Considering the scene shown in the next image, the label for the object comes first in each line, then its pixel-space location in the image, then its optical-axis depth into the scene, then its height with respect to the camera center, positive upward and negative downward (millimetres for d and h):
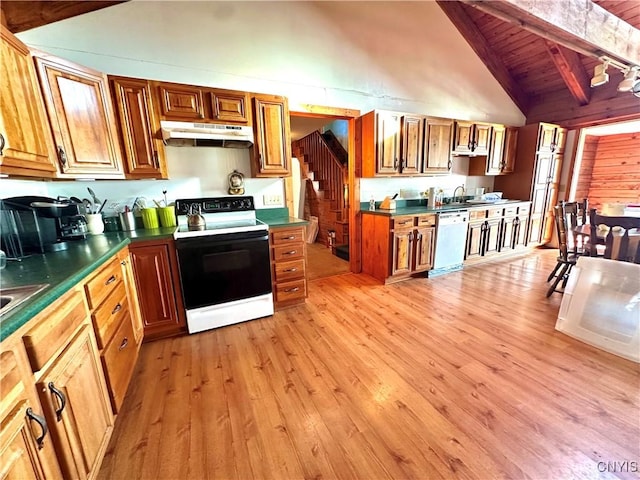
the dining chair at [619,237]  2157 -515
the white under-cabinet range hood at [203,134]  2172 +473
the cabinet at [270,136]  2555 +507
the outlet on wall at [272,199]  3005 -133
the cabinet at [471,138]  3770 +616
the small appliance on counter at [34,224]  1414 -161
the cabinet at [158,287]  2068 -765
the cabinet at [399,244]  3230 -771
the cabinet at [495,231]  3811 -774
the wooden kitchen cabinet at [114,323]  1326 -734
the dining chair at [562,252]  2766 -800
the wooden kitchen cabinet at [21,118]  1378 +450
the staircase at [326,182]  4711 +68
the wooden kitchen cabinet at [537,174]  4262 +63
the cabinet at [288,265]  2619 -784
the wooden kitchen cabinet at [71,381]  879 -712
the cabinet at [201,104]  2236 +757
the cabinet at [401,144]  3264 +506
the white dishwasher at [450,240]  3480 -796
